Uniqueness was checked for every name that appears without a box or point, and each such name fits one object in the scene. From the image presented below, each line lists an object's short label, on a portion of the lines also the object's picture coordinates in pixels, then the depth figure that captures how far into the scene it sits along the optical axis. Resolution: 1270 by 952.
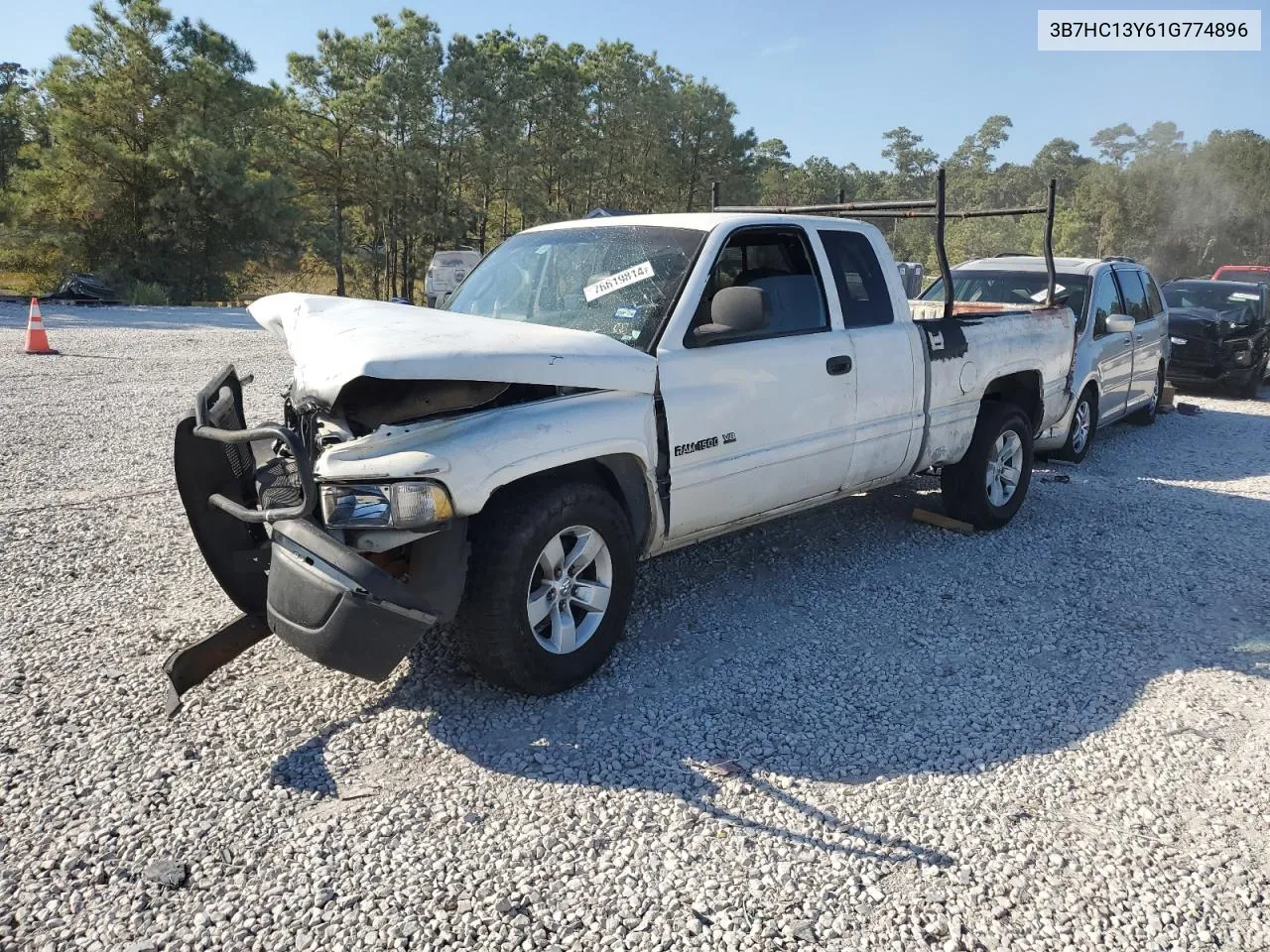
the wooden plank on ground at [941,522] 5.93
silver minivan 8.20
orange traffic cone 12.77
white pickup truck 3.11
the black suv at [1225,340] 12.52
